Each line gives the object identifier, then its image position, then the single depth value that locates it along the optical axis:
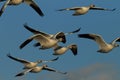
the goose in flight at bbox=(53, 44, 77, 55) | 43.20
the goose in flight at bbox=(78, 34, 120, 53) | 41.43
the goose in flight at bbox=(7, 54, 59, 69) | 45.02
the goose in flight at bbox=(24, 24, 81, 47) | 42.89
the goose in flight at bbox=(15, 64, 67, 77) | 44.76
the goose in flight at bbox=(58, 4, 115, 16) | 42.16
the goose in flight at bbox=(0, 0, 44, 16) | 46.53
